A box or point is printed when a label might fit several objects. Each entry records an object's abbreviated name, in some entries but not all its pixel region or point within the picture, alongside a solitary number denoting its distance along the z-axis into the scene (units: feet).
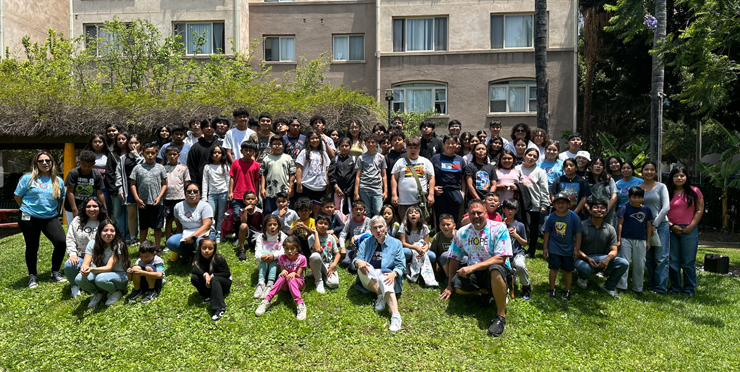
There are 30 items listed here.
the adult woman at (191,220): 25.98
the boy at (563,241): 24.30
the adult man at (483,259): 21.45
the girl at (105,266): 22.84
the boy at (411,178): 27.14
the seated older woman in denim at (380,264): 22.47
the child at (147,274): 23.06
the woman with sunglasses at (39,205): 24.59
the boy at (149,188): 27.25
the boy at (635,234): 25.61
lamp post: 51.18
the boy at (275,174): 28.25
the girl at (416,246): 24.52
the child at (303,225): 24.93
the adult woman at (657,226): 25.80
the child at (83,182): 26.25
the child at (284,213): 26.27
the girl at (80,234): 23.57
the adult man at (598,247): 24.61
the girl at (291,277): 22.21
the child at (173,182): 27.89
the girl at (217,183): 28.07
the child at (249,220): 27.09
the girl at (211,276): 22.35
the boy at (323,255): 24.03
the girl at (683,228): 26.14
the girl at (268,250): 23.84
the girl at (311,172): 28.81
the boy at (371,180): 28.16
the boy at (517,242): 24.08
